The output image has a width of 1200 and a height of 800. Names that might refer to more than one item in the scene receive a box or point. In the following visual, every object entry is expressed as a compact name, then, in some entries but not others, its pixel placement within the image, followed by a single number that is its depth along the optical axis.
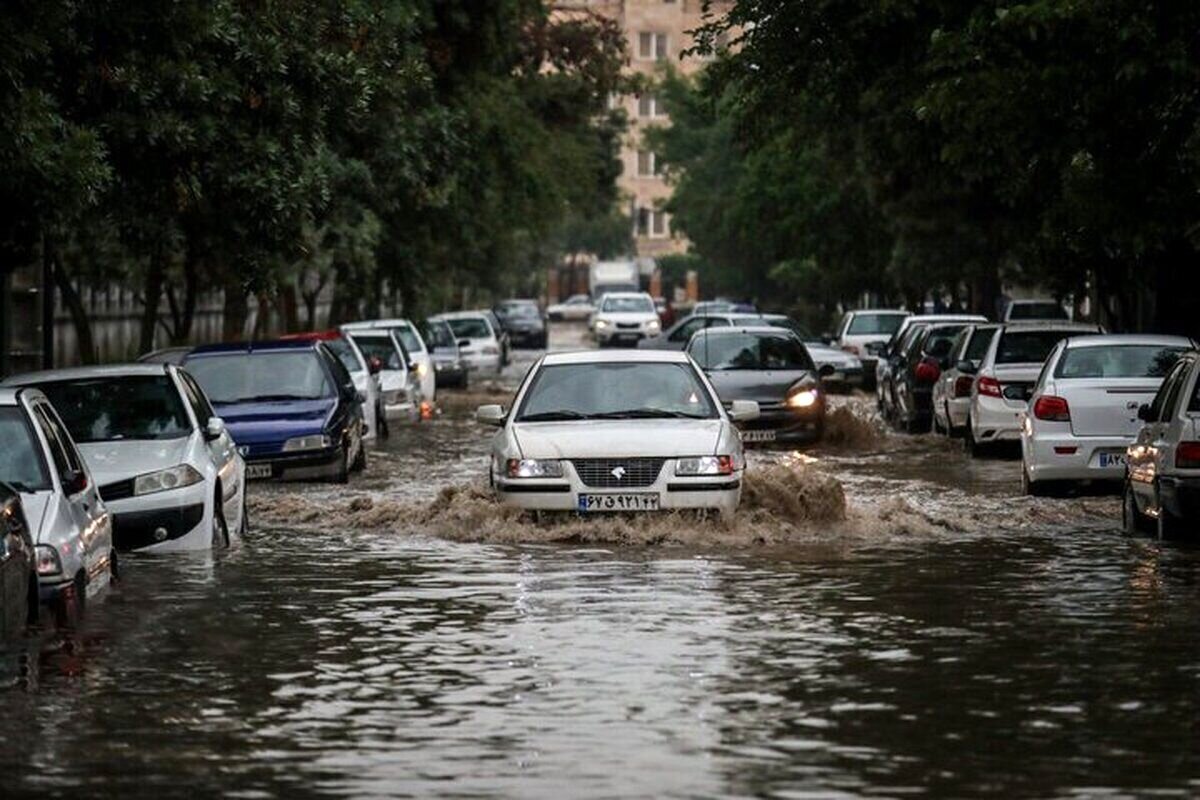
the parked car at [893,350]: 41.69
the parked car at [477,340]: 66.50
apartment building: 188.75
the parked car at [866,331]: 57.12
